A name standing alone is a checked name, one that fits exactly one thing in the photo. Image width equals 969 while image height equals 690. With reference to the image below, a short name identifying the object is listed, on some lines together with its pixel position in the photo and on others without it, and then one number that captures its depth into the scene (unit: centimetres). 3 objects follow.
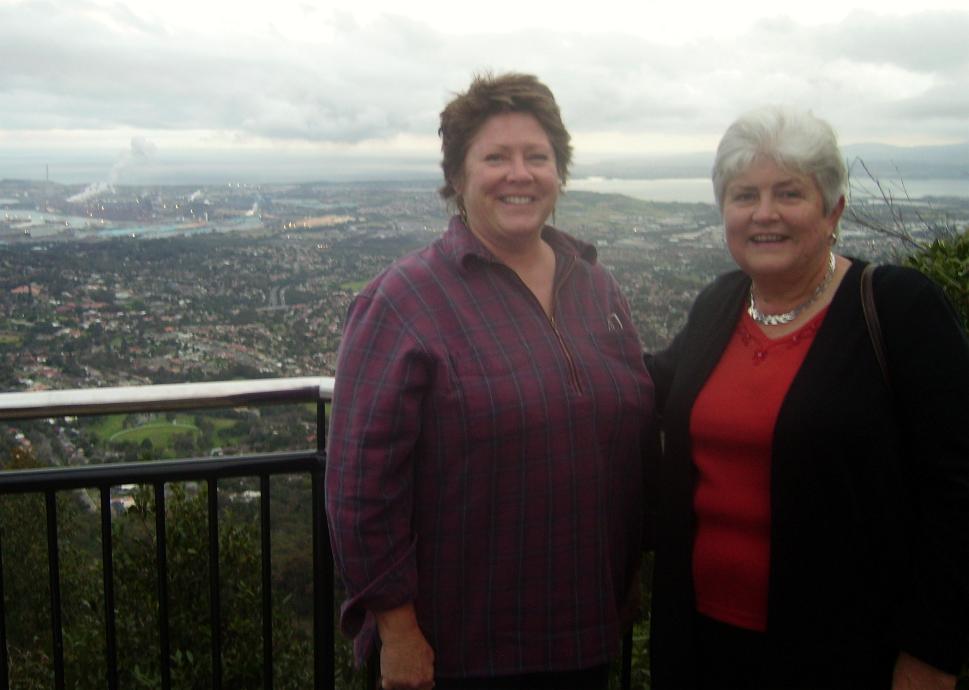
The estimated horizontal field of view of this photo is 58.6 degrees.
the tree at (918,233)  259
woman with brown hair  191
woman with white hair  175
